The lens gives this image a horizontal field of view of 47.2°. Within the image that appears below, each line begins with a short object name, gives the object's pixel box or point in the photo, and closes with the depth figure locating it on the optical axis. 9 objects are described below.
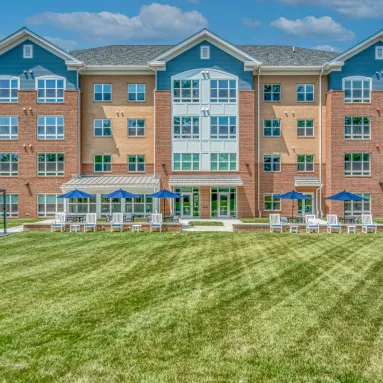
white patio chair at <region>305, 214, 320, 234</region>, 25.72
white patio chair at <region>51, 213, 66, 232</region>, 25.92
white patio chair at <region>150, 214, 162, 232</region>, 25.64
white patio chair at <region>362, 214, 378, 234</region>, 25.56
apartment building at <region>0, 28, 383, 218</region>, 36.44
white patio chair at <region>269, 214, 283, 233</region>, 25.78
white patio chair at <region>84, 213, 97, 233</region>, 25.94
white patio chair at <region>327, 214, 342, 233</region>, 25.75
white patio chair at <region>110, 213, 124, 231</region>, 25.84
